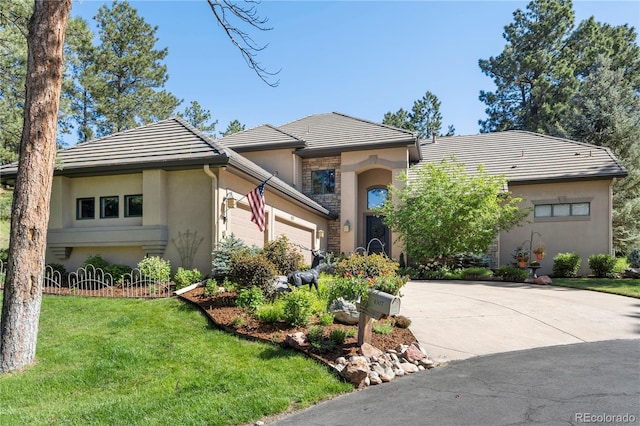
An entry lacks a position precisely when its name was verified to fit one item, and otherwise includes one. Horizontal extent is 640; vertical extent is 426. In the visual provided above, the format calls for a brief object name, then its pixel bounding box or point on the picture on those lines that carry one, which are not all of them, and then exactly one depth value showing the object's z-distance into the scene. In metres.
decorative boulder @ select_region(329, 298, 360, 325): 7.55
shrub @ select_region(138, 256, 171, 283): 10.83
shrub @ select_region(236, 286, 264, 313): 8.05
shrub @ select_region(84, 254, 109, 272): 11.93
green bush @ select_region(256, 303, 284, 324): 7.50
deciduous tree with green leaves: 15.97
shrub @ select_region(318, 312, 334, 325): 7.38
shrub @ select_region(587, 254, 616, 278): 15.62
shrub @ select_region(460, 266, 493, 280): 15.69
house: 11.73
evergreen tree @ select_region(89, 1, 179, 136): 28.95
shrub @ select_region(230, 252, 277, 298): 8.55
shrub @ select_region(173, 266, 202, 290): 10.34
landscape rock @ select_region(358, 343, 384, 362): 6.21
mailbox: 6.02
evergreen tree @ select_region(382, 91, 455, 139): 38.22
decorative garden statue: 9.04
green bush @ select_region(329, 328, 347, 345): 6.63
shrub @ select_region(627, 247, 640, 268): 16.17
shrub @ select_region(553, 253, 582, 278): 16.20
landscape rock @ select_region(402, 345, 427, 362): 6.36
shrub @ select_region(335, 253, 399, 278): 7.64
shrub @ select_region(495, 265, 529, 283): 14.93
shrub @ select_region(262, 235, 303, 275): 9.93
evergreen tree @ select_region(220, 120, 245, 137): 41.69
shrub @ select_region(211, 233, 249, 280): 10.28
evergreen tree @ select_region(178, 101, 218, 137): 38.38
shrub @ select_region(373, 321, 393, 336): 7.23
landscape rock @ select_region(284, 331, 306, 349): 6.55
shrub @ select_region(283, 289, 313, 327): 7.26
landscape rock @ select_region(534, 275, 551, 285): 14.16
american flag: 11.08
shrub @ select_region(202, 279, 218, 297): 9.27
